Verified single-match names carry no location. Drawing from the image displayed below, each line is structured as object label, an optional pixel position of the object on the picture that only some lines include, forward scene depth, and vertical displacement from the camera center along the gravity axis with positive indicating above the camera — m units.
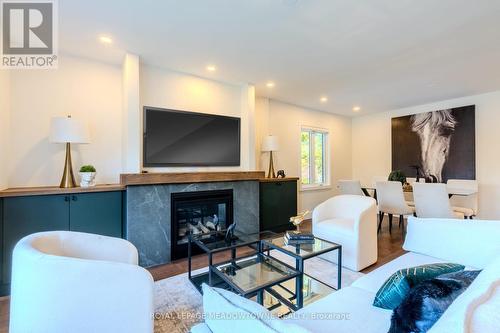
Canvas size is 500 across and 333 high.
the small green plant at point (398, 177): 4.24 -0.19
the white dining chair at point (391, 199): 3.73 -0.56
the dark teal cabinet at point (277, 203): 3.86 -0.64
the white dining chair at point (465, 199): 3.60 -0.57
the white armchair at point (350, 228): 2.53 -0.72
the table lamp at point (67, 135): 2.40 +0.36
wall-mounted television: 3.06 +0.44
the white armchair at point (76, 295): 1.08 -0.63
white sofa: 0.56 -0.63
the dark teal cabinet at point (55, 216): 2.14 -0.49
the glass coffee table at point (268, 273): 1.73 -0.87
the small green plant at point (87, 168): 2.57 +0.01
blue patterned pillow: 1.08 -0.56
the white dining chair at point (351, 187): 4.21 -0.38
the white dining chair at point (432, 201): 3.19 -0.51
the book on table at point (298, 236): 2.19 -0.67
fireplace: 2.95 -0.67
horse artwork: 4.34 +0.47
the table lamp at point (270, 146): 4.17 +0.40
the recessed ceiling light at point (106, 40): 2.44 +1.42
